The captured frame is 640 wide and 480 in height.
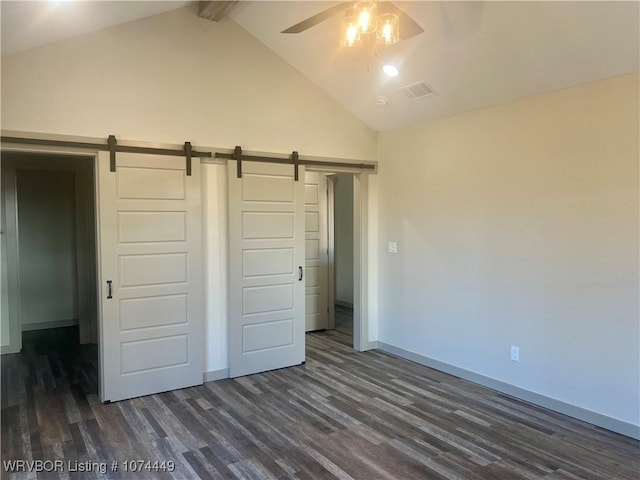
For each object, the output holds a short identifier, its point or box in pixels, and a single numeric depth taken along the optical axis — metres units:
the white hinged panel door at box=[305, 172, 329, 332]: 6.25
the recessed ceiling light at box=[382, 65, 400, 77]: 4.19
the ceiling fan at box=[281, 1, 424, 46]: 2.49
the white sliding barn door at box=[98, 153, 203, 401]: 3.91
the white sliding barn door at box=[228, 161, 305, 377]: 4.54
